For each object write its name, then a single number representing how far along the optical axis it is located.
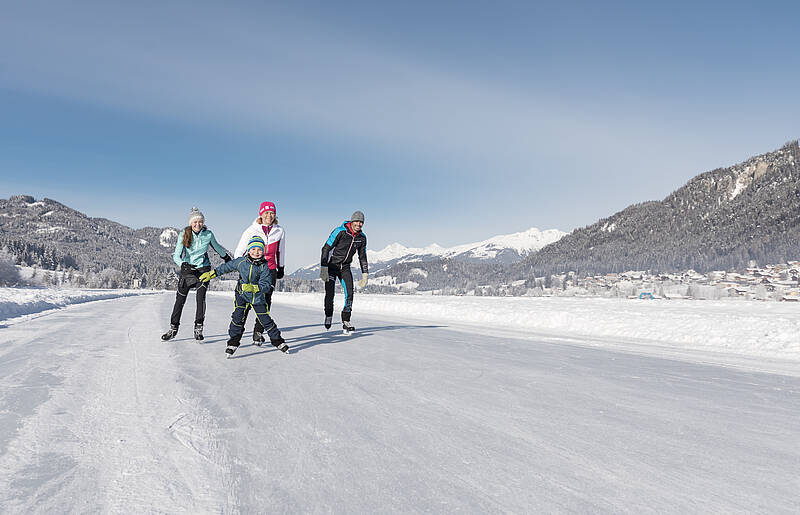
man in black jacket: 9.14
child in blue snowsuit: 6.14
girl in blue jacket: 7.46
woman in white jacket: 7.22
